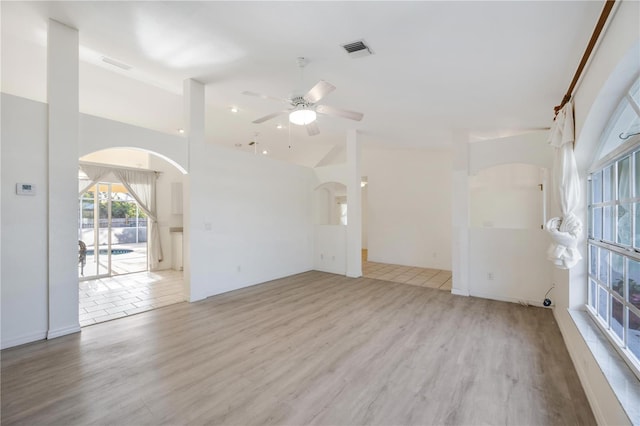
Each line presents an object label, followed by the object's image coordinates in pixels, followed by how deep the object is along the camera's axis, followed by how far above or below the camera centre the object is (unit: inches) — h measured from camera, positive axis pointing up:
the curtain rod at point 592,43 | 69.7 +53.0
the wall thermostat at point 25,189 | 111.8 +10.6
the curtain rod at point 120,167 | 227.8 +43.1
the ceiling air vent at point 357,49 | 109.5 +70.2
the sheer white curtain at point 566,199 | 103.7 +5.9
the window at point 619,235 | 76.5 -7.3
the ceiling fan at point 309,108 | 115.3 +51.6
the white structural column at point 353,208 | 242.4 +5.2
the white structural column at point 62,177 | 119.1 +16.7
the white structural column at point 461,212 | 187.5 +1.2
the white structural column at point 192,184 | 170.2 +19.2
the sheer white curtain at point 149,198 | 258.7 +15.1
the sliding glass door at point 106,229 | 239.5 -14.5
